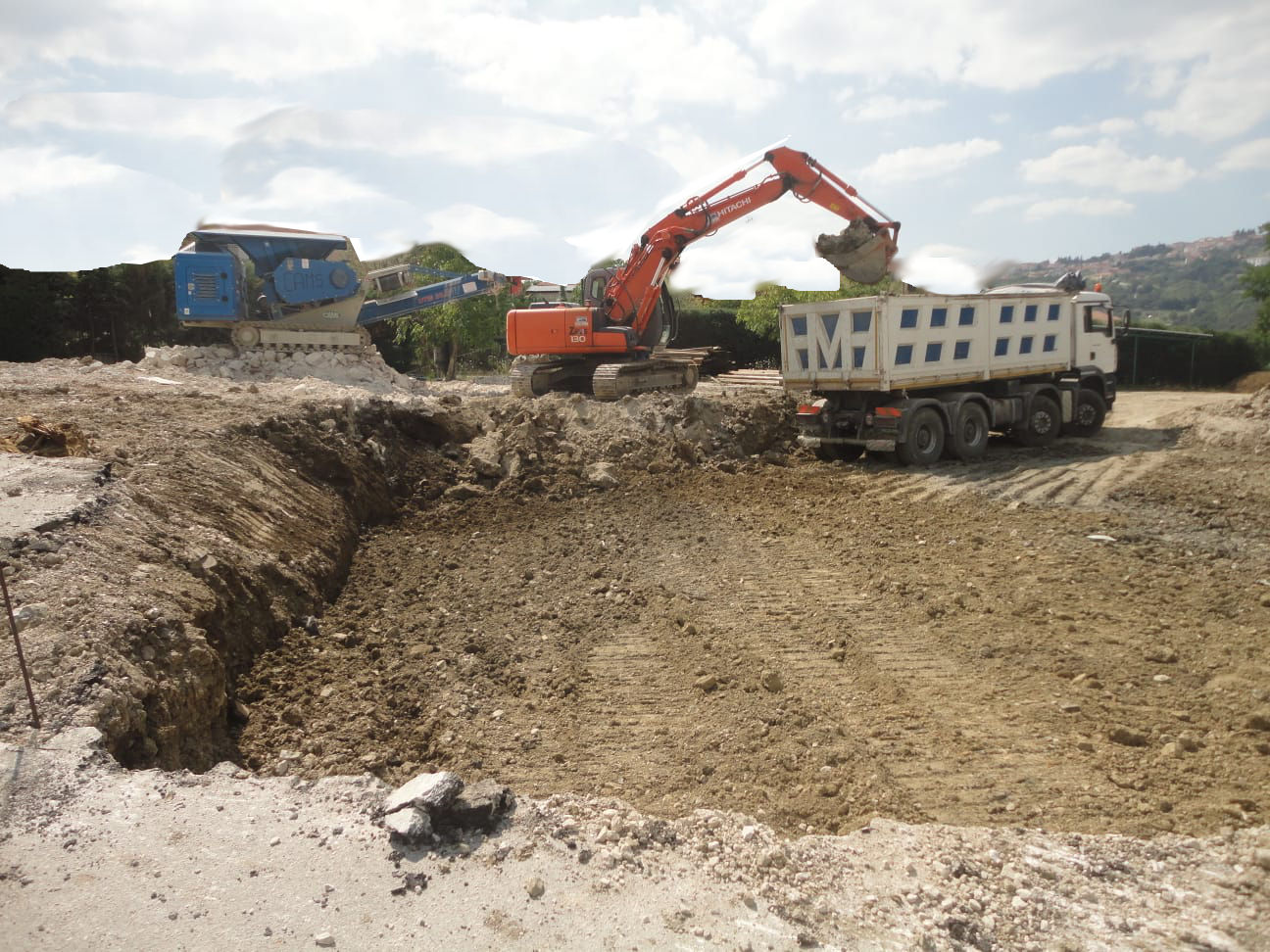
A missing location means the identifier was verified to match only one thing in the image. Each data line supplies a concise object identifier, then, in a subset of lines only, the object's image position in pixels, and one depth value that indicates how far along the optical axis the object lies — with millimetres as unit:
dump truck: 11742
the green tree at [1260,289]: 27984
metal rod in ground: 3684
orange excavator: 13898
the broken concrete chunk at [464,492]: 10562
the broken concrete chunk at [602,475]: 10938
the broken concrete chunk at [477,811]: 3506
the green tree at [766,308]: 23594
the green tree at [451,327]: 23297
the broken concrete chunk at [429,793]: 3488
